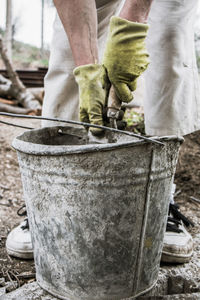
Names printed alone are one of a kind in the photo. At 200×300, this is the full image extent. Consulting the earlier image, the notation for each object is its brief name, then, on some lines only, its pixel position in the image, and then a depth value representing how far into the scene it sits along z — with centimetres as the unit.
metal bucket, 106
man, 115
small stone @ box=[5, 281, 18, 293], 122
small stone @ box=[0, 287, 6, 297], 119
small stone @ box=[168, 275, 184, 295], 125
